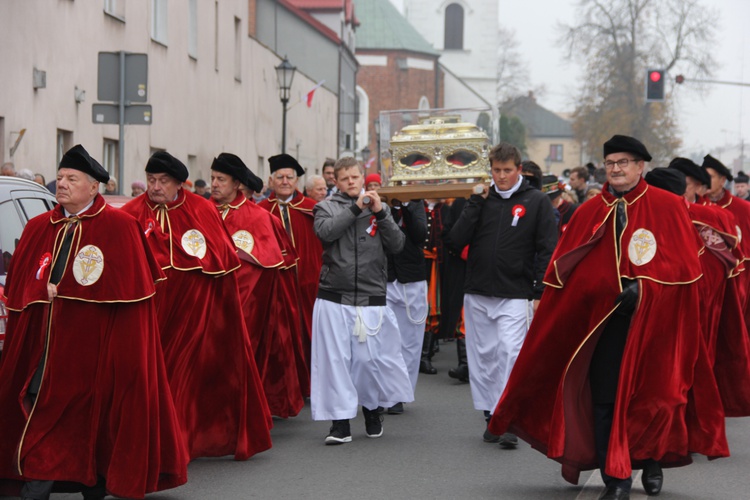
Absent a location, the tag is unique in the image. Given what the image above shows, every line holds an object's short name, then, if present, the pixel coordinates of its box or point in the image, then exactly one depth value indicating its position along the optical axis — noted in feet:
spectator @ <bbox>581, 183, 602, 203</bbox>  50.38
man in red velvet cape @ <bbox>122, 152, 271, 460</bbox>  26.84
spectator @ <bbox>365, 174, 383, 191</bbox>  36.88
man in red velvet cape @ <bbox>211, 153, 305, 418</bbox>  33.14
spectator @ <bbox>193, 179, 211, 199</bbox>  69.67
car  27.45
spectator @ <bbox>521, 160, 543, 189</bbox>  36.50
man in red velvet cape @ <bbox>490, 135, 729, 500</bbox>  23.59
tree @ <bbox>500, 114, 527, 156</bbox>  302.25
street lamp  93.04
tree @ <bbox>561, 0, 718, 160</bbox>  206.59
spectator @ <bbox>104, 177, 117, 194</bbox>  49.77
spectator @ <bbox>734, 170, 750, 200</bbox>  57.10
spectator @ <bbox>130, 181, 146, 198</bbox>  57.57
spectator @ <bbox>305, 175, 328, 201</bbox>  41.14
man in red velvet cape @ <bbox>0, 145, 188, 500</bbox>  21.88
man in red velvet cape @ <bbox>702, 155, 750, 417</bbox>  28.76
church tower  308.81
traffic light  106.63
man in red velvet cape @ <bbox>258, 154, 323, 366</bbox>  36.81
